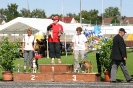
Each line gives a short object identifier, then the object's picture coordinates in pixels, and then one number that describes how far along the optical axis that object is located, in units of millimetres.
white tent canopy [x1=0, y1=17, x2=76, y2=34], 32666
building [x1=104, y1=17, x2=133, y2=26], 135325
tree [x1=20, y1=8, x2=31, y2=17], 121938
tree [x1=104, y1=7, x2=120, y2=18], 155250
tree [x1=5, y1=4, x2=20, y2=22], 105062
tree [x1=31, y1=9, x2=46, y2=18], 135825
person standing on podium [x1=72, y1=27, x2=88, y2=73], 16359
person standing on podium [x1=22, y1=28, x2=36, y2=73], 16719
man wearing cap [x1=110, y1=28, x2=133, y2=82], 14719
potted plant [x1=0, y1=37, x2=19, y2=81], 15961
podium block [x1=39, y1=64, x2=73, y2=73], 16172
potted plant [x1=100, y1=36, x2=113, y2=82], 15781
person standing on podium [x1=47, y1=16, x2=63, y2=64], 16297
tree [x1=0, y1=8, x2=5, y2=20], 121125
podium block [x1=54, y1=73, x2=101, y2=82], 15275
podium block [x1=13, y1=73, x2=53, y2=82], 15492
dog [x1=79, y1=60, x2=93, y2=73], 15695
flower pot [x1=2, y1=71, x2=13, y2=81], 15914
